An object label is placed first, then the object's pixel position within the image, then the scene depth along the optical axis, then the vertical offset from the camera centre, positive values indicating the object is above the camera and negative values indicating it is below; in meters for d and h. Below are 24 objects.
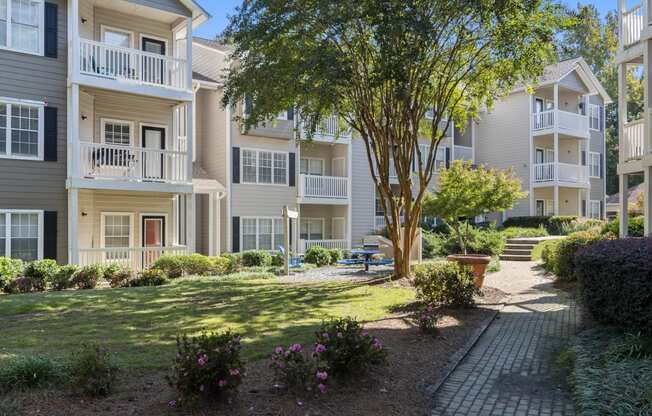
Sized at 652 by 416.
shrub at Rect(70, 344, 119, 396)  4.74 -1.52
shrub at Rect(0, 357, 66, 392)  4.88 -1.58
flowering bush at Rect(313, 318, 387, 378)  5.27 -1.44
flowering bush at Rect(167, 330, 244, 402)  4.41 -1.37
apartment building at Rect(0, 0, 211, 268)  15.98 +2.96
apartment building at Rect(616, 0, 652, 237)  13.42 +3.58
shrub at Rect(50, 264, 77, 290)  13.98 -1.80
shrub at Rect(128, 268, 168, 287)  14.73 -1.91
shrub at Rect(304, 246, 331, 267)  21.28 -1.78
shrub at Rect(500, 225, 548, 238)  26.27 -0.90
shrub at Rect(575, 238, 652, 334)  6.48 -0.90
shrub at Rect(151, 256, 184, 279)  16.55 -1.70
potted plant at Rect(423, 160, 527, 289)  17.73 +0.77
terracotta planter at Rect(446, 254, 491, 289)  11.75 -1.12
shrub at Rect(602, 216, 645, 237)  18.70 -0.46
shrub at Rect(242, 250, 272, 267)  20.25 -1.78
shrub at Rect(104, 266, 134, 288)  14.73 -1.87
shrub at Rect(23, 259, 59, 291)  13.83 -1.60
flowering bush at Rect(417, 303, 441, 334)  7.45 -1.57
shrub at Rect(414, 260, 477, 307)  9.51 -1.35
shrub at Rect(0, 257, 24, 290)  13.37 -1.51
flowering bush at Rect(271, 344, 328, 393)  4.83 -1.50
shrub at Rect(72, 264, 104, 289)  14.20 -1.79
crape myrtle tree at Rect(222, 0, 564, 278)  11.12 +3.80
